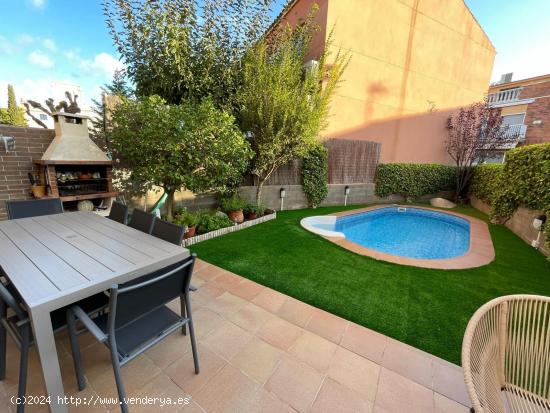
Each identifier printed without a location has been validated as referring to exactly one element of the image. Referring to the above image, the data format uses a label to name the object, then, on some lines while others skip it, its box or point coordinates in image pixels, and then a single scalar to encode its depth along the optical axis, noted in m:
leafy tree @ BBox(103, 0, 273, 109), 4.95
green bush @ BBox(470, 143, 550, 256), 4.99
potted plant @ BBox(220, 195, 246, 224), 5.85
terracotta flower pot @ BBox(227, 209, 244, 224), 5.84
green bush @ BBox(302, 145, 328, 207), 7.93
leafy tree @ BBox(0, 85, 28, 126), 14.59
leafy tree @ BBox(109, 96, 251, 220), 4.20
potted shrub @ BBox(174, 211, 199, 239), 4.77
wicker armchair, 1.23
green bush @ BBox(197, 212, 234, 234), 5.10
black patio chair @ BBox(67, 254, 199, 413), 1.40
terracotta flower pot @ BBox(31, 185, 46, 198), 4.20
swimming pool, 5.75
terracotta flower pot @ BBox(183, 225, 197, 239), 4.72
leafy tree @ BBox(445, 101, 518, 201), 10.14
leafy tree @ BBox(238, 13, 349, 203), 5.71
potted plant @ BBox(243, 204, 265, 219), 6.27
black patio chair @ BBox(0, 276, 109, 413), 1.45
